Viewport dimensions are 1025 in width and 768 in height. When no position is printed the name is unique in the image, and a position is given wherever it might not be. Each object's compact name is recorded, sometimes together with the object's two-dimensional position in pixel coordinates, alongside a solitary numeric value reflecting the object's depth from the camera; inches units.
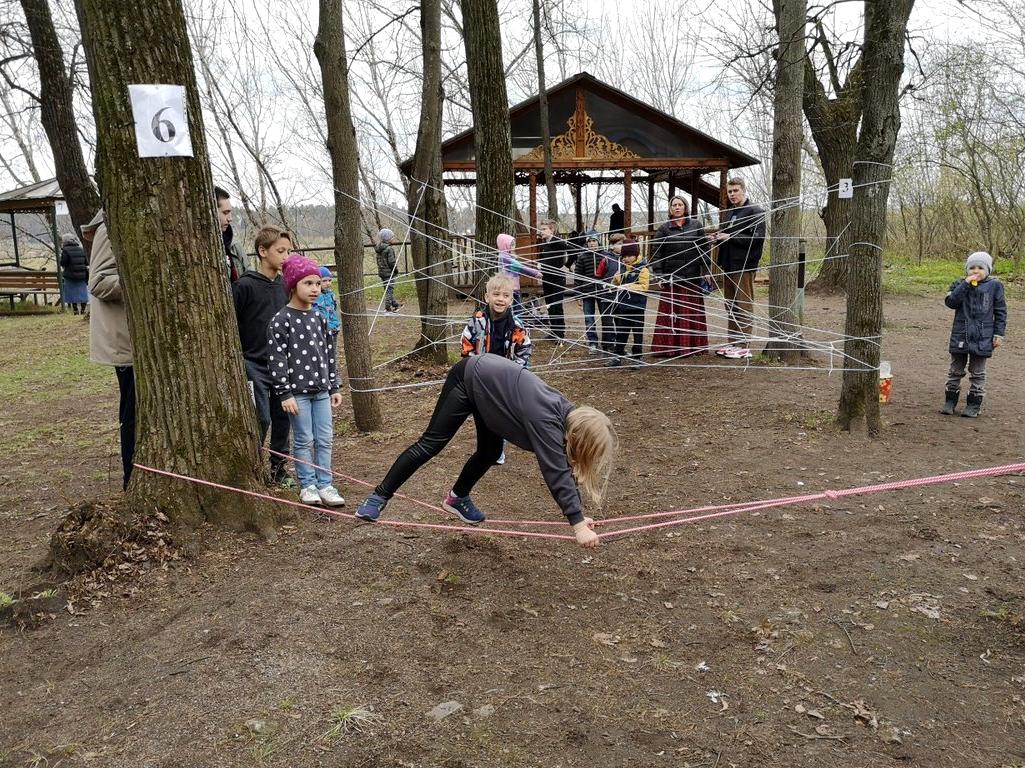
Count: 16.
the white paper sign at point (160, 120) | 130.3
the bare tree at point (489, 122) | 300.0
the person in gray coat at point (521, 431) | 123.6
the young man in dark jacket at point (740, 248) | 290.7
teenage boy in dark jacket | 170.1
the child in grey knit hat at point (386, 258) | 569.3
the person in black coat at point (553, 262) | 349.4
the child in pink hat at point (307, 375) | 156.1
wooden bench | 681.0
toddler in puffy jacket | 234.1
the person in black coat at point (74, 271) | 621.0
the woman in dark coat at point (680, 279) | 300.2
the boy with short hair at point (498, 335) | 200.7
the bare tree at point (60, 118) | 428.1
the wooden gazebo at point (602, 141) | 558.3
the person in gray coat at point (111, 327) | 152.3
